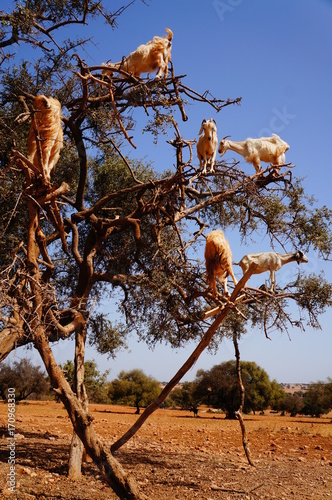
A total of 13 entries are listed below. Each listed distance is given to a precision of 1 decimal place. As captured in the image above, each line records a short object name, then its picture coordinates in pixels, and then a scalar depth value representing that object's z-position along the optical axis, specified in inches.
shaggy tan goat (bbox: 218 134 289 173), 337.4
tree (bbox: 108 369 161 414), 1187.3
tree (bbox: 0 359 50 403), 907.6
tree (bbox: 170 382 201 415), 1179.3
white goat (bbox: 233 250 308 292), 270.7
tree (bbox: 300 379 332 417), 1198.3
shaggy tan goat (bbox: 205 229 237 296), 259.1
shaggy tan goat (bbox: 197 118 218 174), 304.7
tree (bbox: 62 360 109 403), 964.6
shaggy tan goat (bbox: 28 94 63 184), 232.4
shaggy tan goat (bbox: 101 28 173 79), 288.2
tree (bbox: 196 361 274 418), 1114.7
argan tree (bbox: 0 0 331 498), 231.5
